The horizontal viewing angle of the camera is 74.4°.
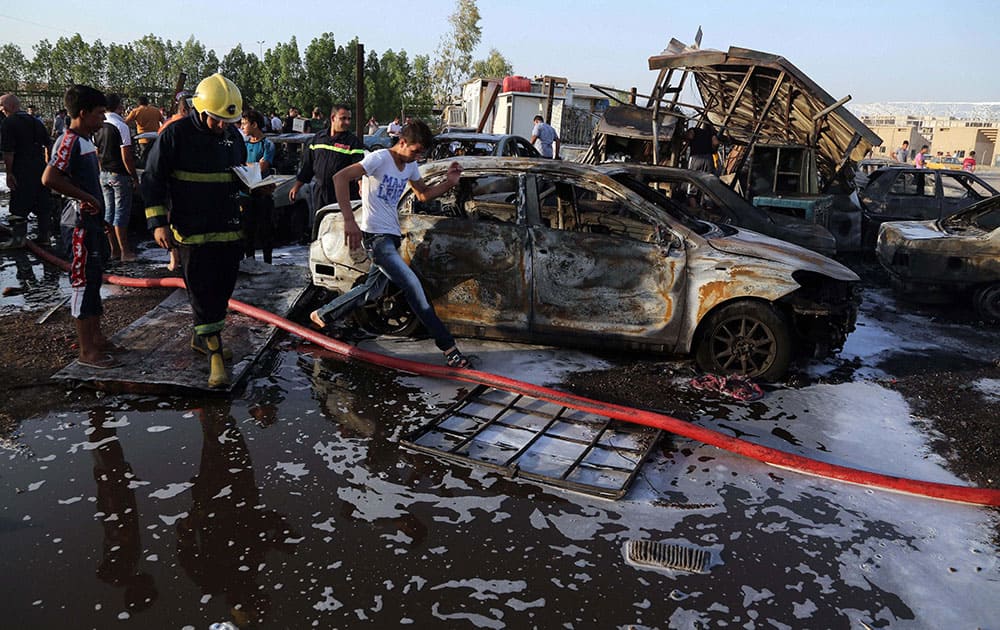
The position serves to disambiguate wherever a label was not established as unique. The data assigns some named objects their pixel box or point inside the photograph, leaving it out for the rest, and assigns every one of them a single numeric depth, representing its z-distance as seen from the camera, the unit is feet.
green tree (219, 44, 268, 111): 171.83
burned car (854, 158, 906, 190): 40.99
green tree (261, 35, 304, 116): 169.07
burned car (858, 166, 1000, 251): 36.42
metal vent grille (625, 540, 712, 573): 9.43
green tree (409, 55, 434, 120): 169.78
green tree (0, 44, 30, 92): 164.46
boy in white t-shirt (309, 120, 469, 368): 15.71
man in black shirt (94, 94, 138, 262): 25.68
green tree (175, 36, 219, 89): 207.21
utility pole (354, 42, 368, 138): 32.95
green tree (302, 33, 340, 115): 168.04
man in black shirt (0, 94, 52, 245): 28.40
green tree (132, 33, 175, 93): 184.96
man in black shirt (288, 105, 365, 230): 22.66
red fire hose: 11.41
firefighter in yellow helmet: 13.32
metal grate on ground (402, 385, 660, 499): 11.78
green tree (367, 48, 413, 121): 173.27
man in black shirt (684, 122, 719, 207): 35.06
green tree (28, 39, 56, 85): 169.48
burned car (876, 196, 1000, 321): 24.03
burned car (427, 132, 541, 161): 33.30
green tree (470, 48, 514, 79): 195.83
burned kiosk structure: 31.91
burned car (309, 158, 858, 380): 16.34
